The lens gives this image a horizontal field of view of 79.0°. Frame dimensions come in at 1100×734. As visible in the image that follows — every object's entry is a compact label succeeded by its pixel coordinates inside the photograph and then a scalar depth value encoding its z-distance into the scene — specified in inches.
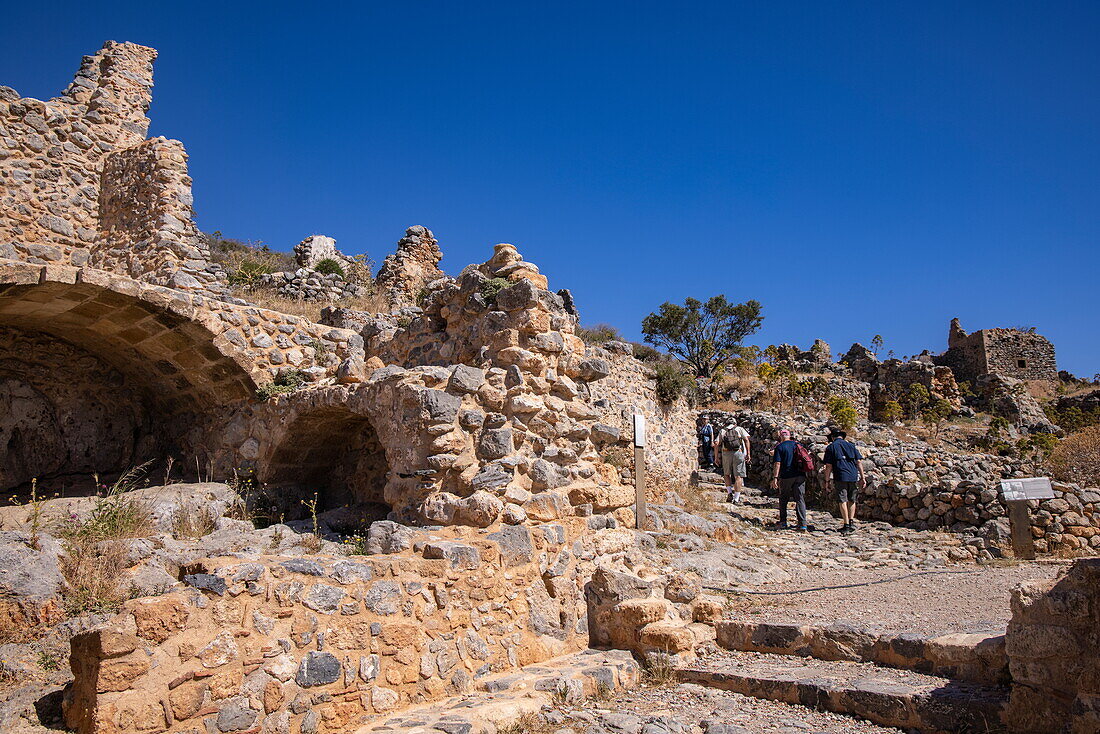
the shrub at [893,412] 874.8
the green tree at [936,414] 815.6
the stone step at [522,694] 137.9
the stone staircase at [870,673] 142.1
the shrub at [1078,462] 502.3
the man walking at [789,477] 444.8
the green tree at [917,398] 891.4
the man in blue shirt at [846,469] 445.1
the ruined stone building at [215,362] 209.6
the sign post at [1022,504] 343.0
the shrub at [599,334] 961.6
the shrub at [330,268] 732.7
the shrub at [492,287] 241.1
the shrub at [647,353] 1126.5
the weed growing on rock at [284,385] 298.5
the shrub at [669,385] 713.0
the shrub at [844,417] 688.1
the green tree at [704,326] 1278.3
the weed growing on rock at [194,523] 234.9
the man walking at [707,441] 761.0
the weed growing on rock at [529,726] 141.4
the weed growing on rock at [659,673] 178.2
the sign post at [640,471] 370.3
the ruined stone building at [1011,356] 1205.1
